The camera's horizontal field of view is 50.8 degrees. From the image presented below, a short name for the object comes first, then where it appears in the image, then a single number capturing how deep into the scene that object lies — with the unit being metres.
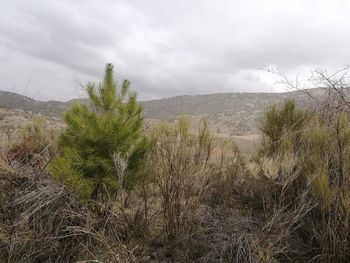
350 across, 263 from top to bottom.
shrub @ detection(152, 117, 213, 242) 4.69
